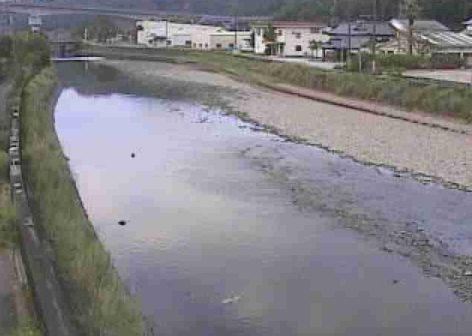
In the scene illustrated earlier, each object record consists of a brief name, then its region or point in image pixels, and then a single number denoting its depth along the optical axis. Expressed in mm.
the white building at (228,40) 70875
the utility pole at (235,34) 70525
